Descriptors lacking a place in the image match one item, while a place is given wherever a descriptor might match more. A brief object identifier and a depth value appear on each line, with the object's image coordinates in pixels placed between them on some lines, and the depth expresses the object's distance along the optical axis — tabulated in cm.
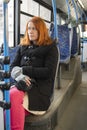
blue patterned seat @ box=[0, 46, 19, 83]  273
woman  196
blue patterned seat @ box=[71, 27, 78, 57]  493
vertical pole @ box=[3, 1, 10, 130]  152
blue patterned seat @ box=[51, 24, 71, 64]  408
